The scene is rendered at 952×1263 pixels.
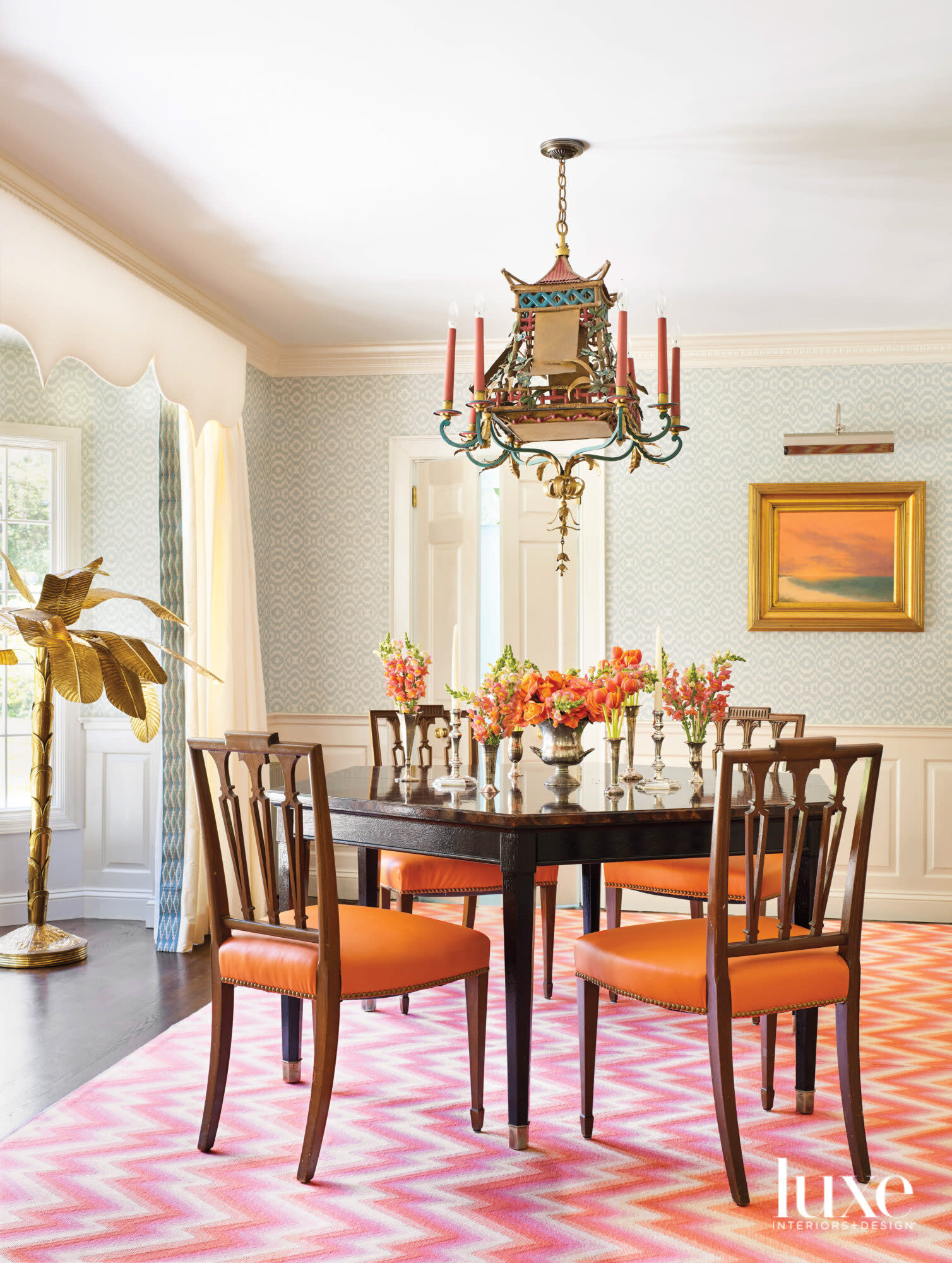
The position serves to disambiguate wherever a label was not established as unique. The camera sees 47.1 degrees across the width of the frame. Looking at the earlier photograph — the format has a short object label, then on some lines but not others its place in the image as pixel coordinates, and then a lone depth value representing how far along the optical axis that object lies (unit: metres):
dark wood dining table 2.61
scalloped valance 3.36
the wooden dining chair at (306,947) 2.44
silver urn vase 3.02
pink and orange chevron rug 2.21
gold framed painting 5.26
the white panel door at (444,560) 5.65
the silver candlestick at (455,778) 3.16
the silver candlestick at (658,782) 3.09
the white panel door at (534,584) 5.56
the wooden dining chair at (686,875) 3.49
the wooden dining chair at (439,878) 3.63
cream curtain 4.57
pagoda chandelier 2.92
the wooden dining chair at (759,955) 2.35
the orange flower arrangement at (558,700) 2.94
